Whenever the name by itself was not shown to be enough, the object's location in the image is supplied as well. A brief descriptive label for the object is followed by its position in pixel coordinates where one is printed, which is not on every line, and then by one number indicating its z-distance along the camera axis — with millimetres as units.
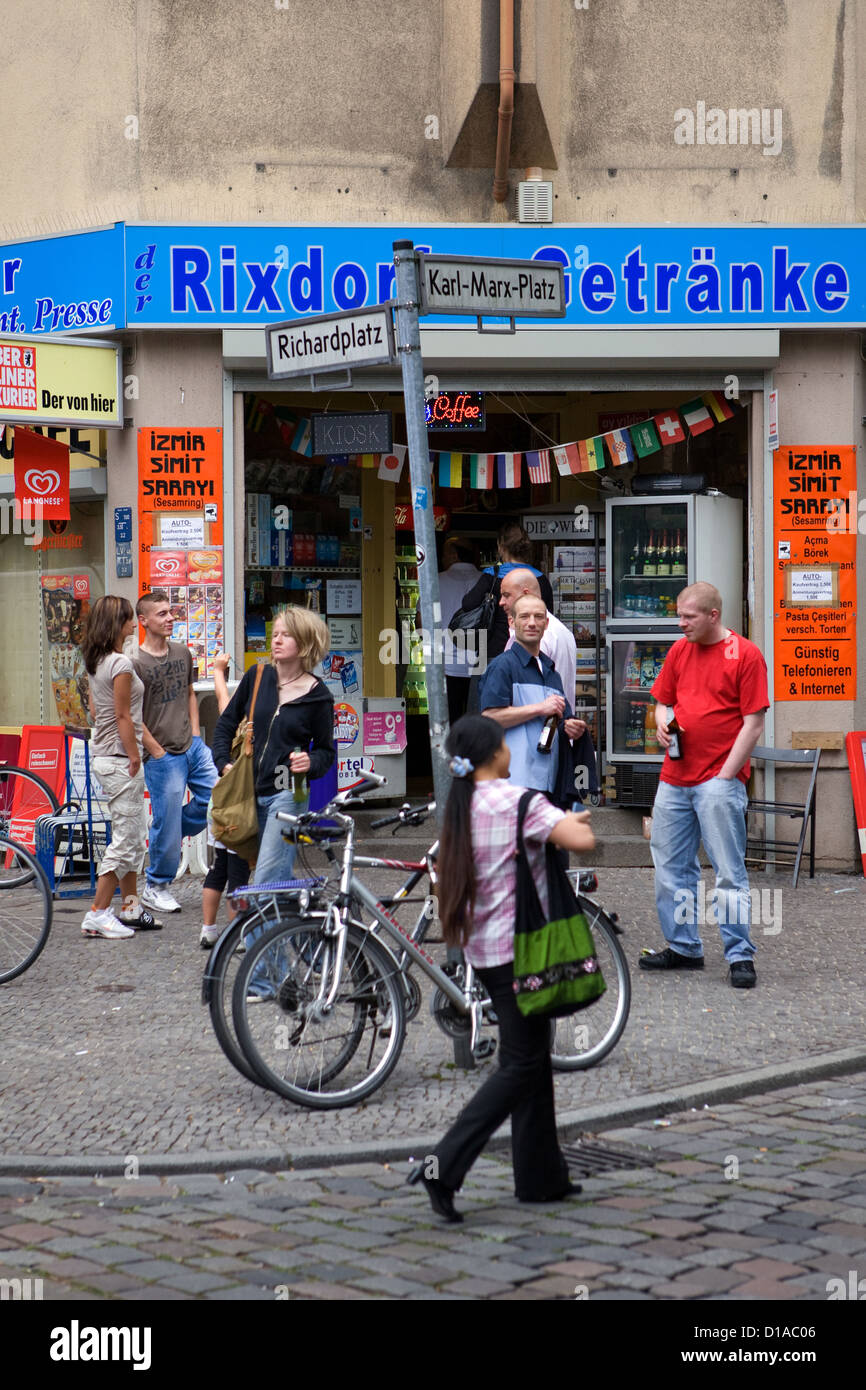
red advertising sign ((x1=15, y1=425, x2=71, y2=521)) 11961
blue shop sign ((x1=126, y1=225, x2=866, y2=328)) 11602
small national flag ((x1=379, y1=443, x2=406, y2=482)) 13156
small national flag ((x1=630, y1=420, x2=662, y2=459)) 12438
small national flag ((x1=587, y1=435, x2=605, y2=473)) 12398
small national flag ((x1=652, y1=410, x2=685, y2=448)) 12352
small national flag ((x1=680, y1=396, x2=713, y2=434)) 12336
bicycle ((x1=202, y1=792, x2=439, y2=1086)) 6059
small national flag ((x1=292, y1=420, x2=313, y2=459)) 12586
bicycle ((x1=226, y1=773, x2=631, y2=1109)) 6070
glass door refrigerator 12391
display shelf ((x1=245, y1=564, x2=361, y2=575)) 13133
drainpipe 11227
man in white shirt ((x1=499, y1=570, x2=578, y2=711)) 8094
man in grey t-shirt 10086
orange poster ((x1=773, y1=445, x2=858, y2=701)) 11906
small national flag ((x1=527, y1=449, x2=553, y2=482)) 12477
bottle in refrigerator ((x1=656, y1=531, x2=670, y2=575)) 12539
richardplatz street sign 6902
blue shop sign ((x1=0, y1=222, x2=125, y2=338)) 11695
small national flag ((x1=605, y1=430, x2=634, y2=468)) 12406
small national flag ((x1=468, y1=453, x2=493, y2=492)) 12539
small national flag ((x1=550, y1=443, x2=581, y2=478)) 12492
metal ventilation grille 11664
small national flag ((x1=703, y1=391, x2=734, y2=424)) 12289
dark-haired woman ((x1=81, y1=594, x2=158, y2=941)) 9484
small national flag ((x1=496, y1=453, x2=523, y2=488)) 12508
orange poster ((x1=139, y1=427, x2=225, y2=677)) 11773
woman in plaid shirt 4918
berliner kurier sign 11094
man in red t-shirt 8289
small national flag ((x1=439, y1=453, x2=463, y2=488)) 12672
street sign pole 6770
